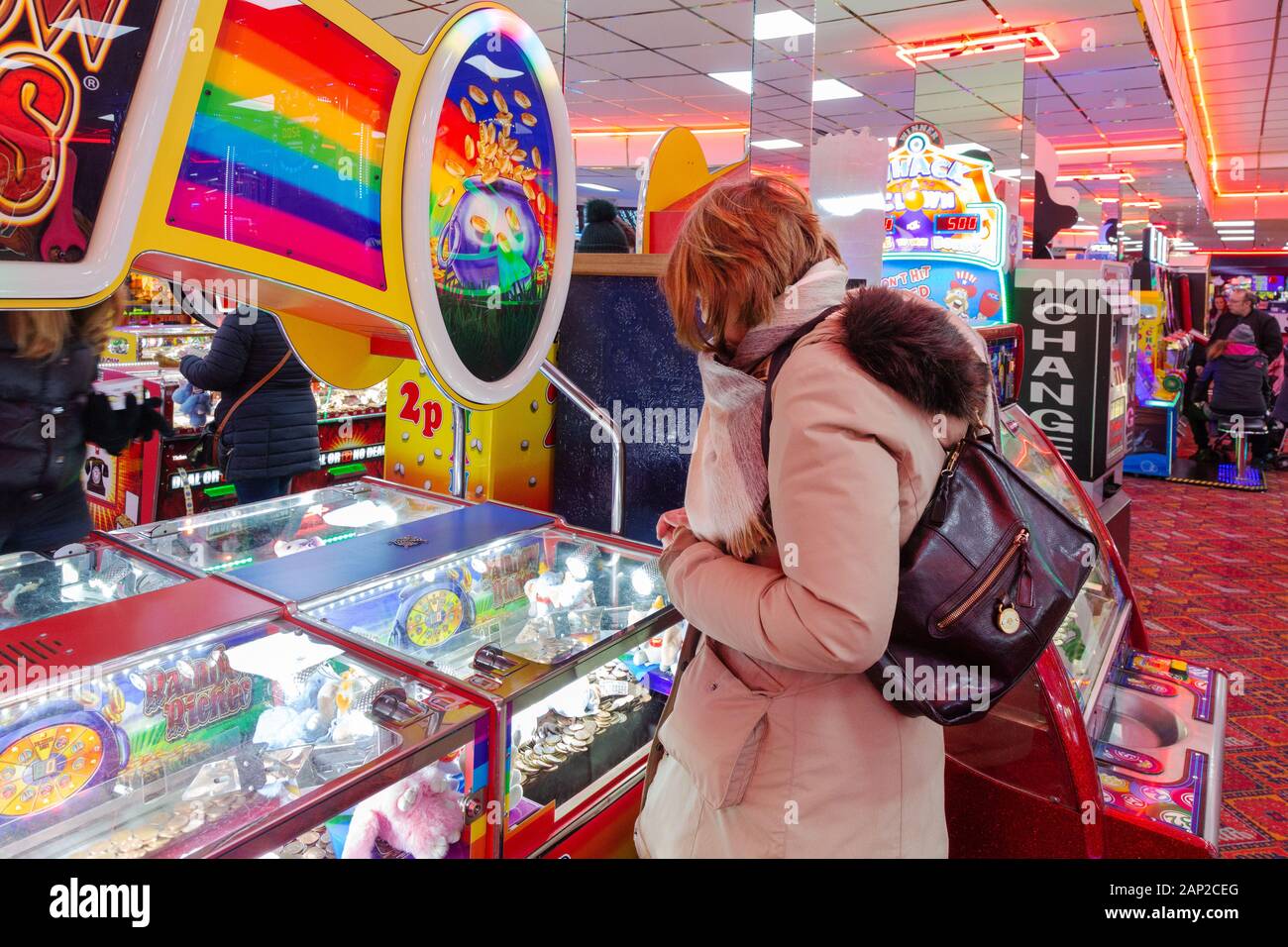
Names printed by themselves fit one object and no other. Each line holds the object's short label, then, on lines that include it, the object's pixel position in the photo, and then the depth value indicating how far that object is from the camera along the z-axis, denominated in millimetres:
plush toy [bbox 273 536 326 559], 2014
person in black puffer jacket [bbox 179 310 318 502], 3016
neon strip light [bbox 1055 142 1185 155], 11164
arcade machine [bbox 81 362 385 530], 4227
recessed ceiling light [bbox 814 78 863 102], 8698
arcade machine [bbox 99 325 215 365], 4824
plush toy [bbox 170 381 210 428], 4305
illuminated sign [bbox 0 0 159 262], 874
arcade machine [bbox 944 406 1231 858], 1645
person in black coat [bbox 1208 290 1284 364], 8016
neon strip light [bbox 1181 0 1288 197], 6603
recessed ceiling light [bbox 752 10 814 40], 6410
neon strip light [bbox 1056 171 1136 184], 13156
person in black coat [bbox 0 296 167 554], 1705
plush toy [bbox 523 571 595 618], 1895
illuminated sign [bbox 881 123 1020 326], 4191
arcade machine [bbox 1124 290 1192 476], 8047
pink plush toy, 1349
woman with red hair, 1049
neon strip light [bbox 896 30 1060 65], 6832
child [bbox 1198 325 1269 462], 7891
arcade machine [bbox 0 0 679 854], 1008
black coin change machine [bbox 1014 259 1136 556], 3783
